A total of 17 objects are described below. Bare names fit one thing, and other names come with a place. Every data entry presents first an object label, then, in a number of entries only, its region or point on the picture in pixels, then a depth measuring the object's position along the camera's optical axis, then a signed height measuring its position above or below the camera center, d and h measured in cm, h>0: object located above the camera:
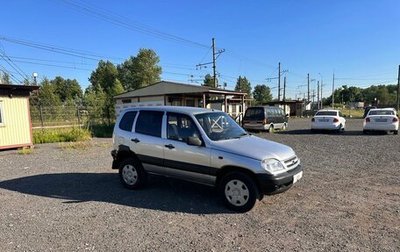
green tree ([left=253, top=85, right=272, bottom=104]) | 9650 +352
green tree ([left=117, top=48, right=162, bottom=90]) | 6562 +845
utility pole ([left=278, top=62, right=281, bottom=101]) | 5966 +495
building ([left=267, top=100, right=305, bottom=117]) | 5424 -105
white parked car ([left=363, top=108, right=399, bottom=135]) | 1739 -122
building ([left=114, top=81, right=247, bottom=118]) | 2562 +97
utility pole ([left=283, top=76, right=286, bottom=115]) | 5900 +304
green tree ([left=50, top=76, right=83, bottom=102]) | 8447 +603
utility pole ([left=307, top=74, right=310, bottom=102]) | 7498 +404
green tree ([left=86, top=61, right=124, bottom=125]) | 7769 +851
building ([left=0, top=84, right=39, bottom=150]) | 1315 -31
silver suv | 503 -90
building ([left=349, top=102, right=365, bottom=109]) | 10262 -138
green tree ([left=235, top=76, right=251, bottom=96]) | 8806 +567
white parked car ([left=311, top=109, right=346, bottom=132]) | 1867 -122
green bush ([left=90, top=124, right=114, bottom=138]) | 2027 -159
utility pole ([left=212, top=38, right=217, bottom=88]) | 3808 +500
